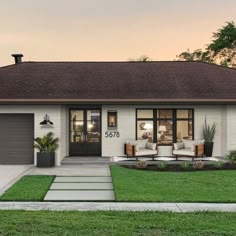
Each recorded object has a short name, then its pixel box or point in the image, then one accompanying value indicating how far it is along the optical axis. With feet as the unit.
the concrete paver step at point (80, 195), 31.91
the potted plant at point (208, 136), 57.72
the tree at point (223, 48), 149.38
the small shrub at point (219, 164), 49.19
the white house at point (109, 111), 56.54
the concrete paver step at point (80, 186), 37.26
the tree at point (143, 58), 176.37
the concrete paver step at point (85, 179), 40.88
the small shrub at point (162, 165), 48.86
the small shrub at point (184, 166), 48.52
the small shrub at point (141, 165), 49.70
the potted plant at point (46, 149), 53.06
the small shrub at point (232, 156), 52.73
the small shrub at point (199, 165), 48.32
